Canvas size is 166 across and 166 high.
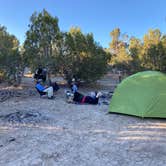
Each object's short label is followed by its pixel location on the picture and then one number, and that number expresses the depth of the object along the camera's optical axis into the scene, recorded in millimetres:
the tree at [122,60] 14271
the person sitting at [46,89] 7211
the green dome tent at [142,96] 4783
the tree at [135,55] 13162
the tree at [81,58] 9744
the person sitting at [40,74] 8449
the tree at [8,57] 8587
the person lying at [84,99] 6490
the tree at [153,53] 12202
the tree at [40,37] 8900
